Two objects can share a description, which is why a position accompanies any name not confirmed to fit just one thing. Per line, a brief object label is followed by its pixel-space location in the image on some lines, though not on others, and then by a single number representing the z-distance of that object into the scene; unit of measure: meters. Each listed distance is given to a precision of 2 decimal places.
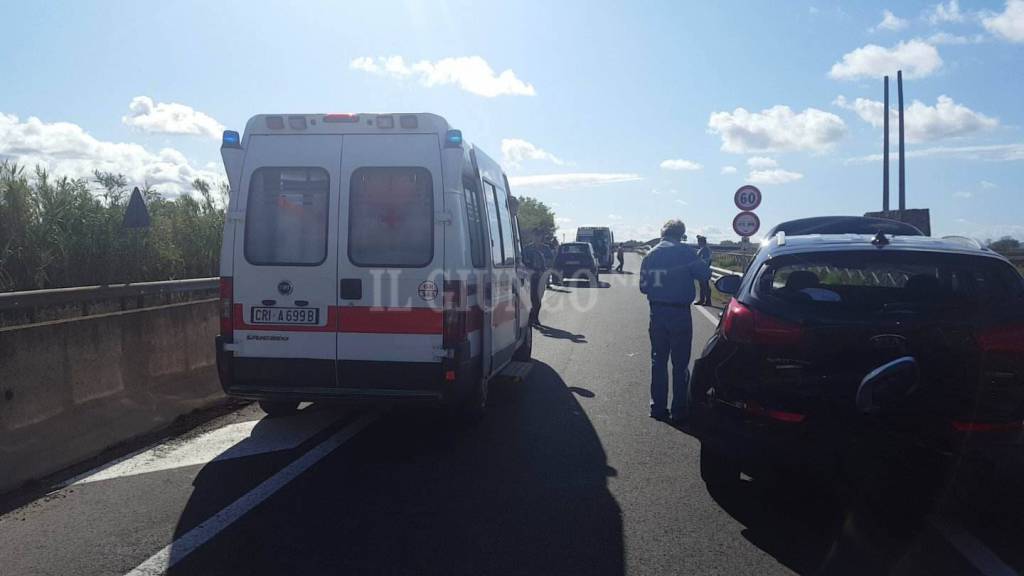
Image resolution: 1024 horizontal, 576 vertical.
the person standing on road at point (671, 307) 7.86
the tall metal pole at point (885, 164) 34.19
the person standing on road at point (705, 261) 8.65
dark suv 4.50
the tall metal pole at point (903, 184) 32.75
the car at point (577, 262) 32.78
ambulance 6.58
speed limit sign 20.16
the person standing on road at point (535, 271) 10.84
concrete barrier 5.95
